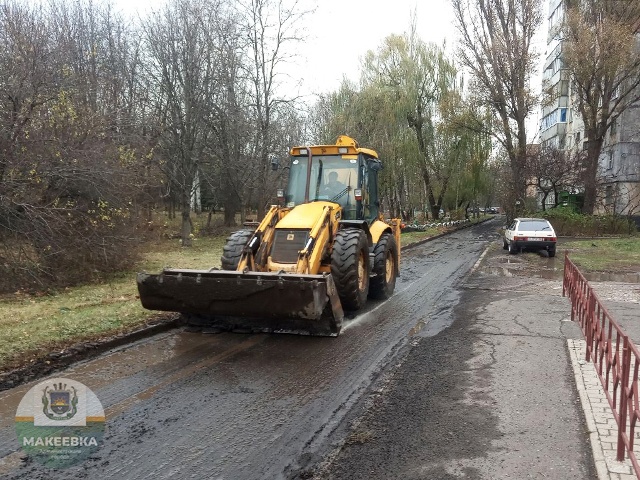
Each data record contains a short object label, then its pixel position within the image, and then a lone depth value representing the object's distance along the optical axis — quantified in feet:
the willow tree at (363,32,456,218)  113.60
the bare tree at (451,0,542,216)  103.81
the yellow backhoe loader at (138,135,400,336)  22.86
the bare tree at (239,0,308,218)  84.38
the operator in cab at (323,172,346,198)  32.91
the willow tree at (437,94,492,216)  113.91
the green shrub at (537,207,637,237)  103.35
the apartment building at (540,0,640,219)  112.78
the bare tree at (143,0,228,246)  76.54
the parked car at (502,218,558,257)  67.51
